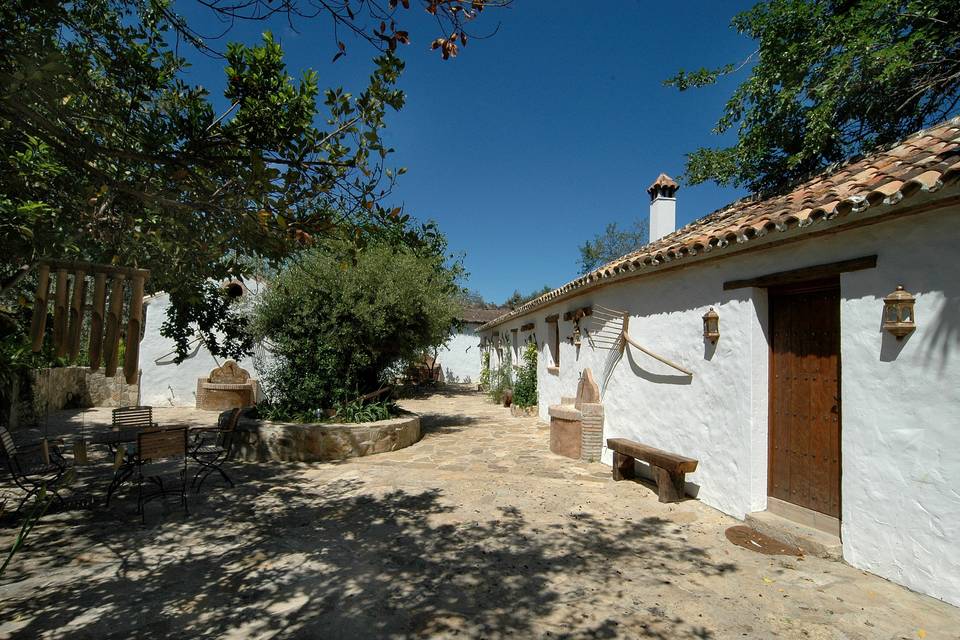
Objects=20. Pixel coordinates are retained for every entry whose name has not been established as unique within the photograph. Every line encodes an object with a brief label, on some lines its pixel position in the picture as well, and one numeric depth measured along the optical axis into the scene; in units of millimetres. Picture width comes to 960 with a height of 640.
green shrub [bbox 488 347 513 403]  15399
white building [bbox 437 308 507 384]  25281
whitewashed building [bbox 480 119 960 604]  3355
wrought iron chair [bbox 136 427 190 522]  5176
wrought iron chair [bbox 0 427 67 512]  4957
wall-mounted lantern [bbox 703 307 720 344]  5270
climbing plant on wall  13219
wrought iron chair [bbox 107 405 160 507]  5977
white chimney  10180
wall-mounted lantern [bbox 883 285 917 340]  3500
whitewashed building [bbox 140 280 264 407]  13180
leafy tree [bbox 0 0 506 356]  3246
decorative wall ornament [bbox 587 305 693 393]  7176
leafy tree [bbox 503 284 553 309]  56653
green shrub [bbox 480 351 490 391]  19031
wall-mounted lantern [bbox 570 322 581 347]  9312
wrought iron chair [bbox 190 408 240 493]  6133
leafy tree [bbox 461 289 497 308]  59744
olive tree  8414
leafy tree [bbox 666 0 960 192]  5457
